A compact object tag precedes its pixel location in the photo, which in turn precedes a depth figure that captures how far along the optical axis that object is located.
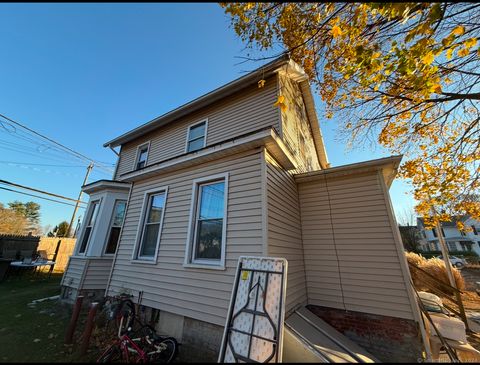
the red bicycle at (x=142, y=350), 3.24
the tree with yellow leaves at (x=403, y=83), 3.41
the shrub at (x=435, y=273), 9.72
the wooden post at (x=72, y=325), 4.07
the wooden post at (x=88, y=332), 3.65
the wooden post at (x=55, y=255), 12.88
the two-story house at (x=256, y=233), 3.95
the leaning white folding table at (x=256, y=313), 2.66
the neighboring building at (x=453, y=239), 32.56
